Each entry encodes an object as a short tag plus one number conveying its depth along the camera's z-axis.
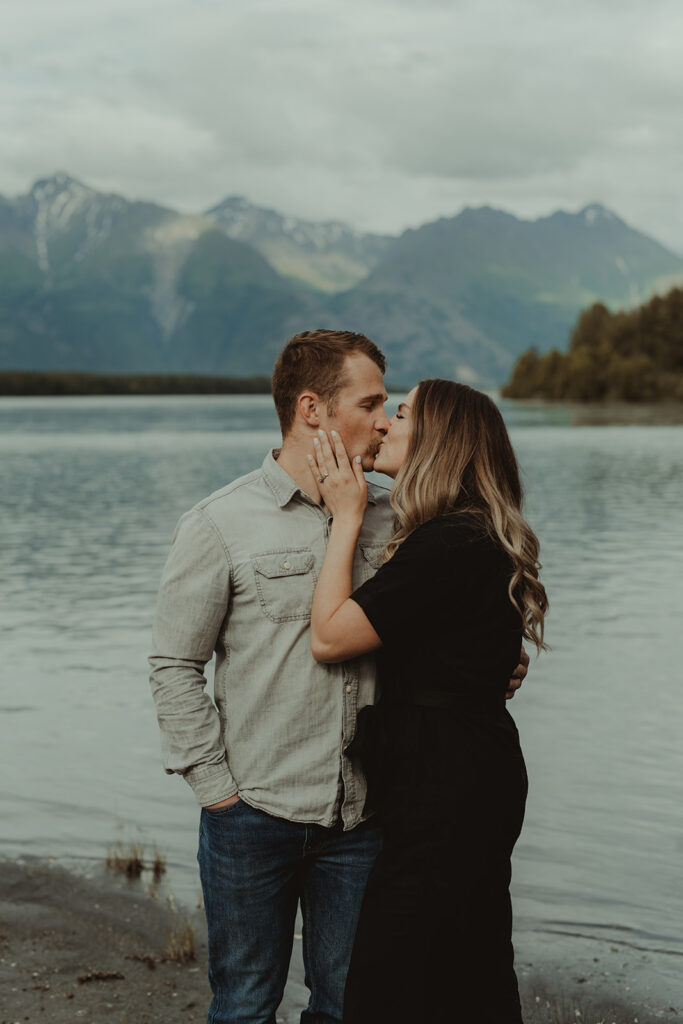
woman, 3.59
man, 3.69
